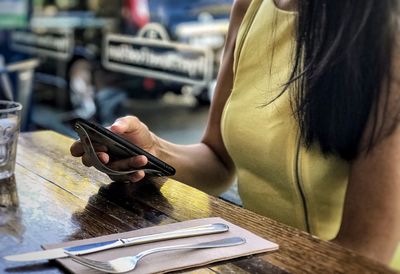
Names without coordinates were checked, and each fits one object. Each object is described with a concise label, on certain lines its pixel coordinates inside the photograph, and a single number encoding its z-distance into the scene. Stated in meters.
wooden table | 0.84
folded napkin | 0.82
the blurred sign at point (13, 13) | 4.59
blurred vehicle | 3.98
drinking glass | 1.20
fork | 0.80
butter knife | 0.84
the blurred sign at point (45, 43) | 4.80
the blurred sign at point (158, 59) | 3.79
